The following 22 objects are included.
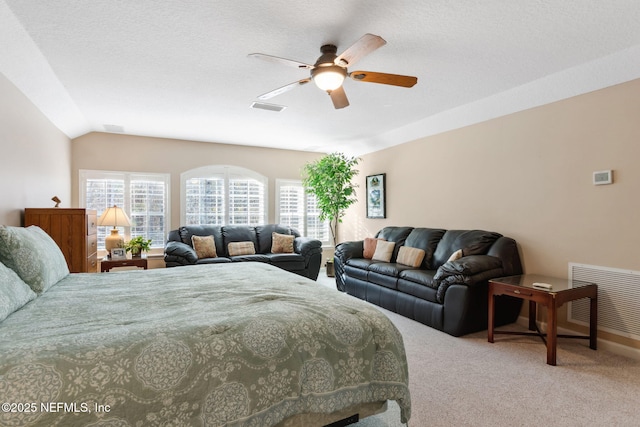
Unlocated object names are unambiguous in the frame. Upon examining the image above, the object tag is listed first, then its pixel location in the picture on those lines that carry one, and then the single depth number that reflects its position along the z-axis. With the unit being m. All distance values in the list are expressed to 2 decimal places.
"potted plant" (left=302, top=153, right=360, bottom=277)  6.37
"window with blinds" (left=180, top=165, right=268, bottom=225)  6.32
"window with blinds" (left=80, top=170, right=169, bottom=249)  5.61
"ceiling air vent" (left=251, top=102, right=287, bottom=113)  4.31
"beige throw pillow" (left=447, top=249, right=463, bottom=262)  3.95
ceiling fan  2.57
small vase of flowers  5.09
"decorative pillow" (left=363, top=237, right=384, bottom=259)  5.36
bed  1.18
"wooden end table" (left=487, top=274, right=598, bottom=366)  2.82
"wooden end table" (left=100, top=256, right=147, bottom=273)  4.69
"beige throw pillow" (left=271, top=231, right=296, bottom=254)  6.14
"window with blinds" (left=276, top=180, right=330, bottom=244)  7.16
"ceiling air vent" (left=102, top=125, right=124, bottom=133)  5.29
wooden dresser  3.57
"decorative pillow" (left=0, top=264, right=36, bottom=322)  1.61
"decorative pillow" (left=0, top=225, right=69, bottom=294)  2.04
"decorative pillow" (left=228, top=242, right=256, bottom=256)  5.84
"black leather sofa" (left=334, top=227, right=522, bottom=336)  3.47
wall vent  3.00
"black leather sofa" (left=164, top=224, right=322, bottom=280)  5.64
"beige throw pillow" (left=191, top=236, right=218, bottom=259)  5.54
